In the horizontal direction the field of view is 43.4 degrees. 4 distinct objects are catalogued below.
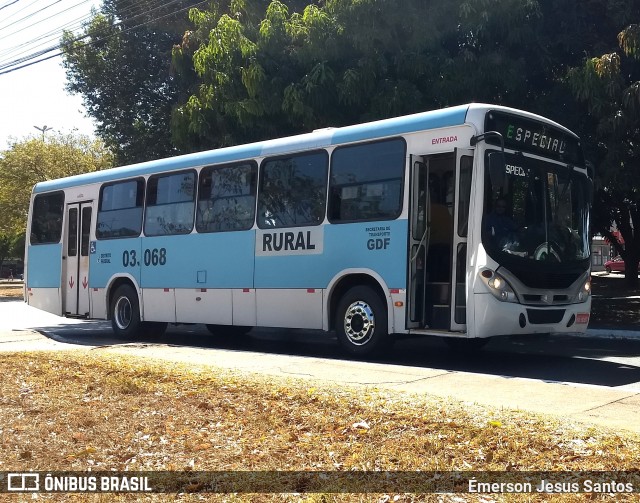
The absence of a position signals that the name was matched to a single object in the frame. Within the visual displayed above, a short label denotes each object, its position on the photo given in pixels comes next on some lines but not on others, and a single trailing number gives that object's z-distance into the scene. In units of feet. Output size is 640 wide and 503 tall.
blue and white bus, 34.42
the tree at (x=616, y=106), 46.70
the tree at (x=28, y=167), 151.94
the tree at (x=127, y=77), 88.89
